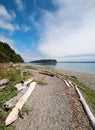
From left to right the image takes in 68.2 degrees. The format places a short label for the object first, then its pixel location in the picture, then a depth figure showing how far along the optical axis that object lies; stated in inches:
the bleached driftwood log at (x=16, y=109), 126.0
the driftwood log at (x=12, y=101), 146.0
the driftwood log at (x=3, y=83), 217.7
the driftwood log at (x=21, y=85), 212.1
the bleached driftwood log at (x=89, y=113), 131.0
